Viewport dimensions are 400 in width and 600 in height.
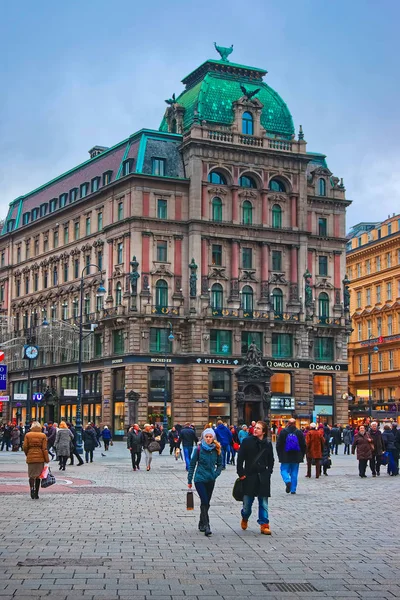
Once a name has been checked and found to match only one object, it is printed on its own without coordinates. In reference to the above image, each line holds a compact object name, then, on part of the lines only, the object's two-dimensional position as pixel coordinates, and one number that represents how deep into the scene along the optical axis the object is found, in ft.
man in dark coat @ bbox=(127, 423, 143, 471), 119.24
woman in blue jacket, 54.19
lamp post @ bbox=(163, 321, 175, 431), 221.95
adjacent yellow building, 321.32
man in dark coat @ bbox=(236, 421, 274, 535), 53.52
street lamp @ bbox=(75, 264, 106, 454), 160.35
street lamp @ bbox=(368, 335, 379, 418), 299.99
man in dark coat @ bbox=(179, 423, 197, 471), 121.19
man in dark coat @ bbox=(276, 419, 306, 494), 81.35
